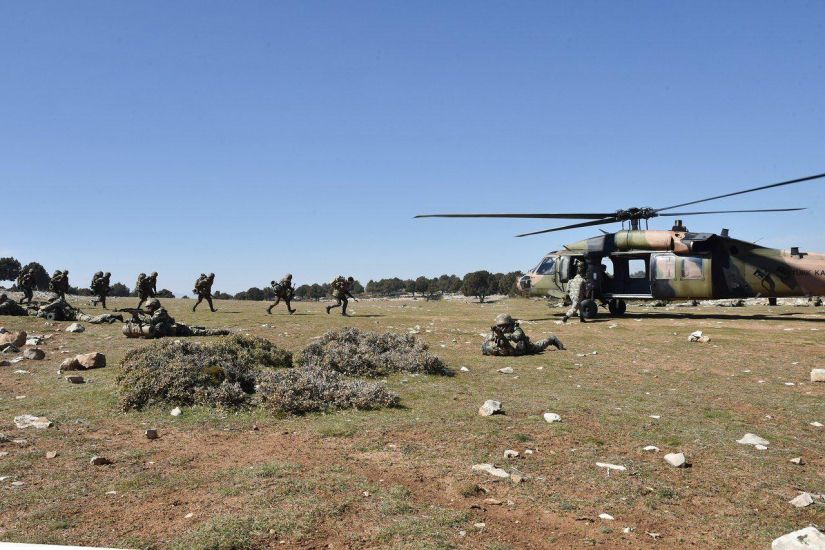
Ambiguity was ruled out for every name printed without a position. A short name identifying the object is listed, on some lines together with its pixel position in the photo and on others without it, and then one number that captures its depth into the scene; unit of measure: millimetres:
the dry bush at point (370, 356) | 9273
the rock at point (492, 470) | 4566
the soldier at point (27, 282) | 25172
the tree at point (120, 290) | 69075
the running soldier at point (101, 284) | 26086
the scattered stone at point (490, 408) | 6527
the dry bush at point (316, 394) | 6723
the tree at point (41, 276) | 53844
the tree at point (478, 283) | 62844
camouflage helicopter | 17516
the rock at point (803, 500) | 3912
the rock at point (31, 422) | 5879
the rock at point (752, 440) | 5406
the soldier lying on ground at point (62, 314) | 17594
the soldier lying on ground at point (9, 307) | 18172
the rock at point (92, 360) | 9148
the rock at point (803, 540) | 3029
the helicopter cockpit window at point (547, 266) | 21844
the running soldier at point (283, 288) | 24203
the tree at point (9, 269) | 60781
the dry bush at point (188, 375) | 6906
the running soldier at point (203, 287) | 24891
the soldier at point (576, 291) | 19359
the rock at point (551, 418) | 6277
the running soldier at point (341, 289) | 23391
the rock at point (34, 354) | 10133
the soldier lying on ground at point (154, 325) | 13750
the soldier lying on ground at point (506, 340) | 11445
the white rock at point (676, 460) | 4789
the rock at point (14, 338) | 11270
